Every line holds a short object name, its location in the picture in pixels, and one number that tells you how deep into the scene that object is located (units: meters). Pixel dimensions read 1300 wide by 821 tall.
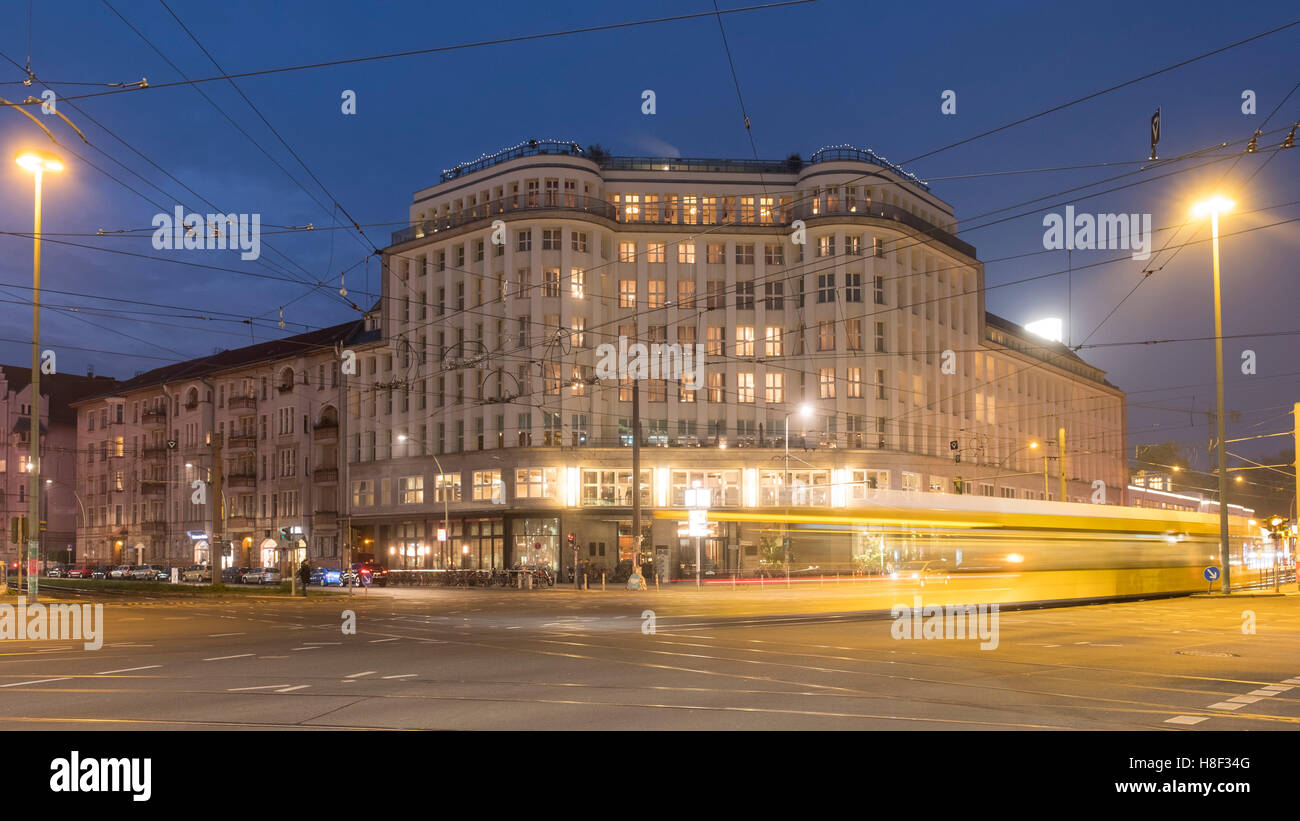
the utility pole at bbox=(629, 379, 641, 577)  45.71
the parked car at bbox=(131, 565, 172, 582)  71.75
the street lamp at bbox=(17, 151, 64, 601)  23.97
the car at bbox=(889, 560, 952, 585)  27.56
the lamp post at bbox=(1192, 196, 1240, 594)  34.31
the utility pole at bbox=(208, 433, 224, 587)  41.69
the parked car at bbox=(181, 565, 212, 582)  69.94
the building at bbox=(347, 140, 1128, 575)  59.91
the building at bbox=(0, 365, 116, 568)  94.06
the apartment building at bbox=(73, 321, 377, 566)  72.81
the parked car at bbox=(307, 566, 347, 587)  59.28
